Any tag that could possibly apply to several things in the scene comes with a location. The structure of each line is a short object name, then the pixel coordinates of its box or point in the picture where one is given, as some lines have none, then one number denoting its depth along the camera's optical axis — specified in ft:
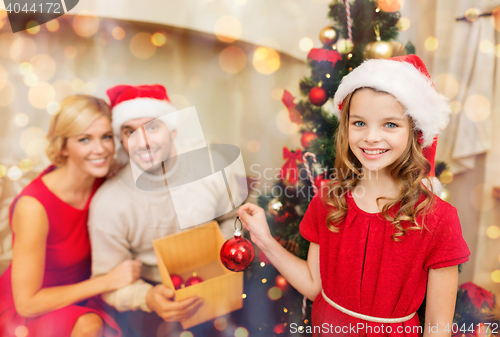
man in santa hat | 3.19
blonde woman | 3.06
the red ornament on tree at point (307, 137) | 3.55
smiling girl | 2.38
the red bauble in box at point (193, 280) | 3.56
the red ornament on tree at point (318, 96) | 3.36
